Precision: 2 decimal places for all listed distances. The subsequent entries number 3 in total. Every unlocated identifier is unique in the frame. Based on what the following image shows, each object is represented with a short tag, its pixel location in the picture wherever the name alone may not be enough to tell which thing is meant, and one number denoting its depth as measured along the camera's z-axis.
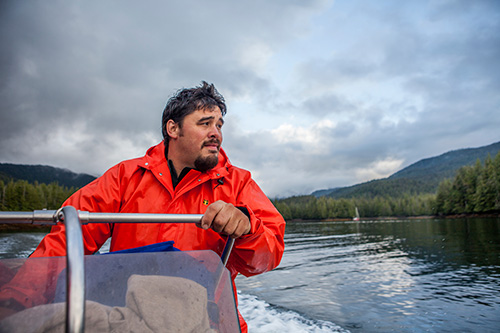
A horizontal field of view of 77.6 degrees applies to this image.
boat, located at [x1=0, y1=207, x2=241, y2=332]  1.02
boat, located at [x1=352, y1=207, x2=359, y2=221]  120.05
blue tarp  1.60
